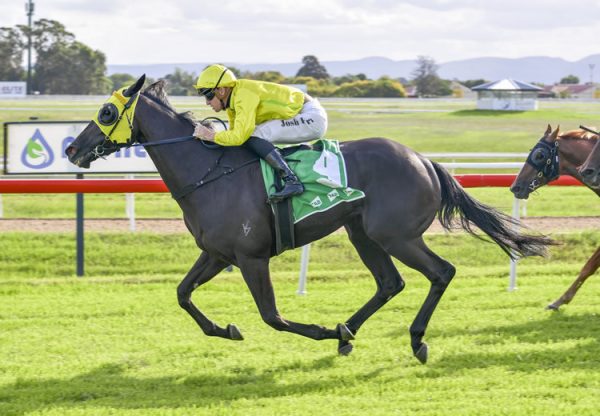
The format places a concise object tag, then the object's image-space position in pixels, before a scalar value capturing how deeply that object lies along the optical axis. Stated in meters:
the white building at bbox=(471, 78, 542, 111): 58.31
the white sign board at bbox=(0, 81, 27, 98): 58.44
